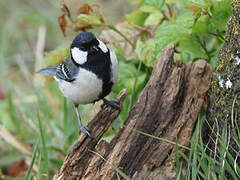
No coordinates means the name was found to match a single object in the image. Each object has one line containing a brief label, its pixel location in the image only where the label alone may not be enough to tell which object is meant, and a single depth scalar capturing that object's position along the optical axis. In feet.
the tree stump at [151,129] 12.81
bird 13.94
